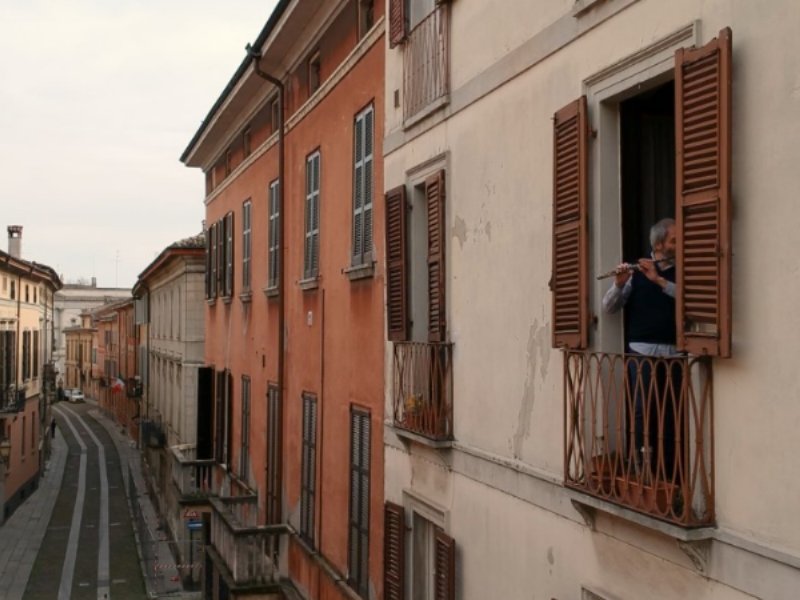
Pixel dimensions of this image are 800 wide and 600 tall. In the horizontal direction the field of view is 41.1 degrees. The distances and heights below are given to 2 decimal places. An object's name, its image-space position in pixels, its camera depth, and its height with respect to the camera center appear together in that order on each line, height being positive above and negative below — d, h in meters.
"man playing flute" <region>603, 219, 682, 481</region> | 5.12 +0.17
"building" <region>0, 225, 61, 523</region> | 35.72 -0.99
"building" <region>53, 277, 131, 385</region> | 122.94 +5.81
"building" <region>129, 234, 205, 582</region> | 30.09 -0.37
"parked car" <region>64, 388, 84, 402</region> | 102.44 -4.34
